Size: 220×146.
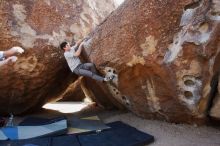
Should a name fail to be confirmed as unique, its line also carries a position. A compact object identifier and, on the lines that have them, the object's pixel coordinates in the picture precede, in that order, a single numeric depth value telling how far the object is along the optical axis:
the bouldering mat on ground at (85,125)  5.76
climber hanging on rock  6.28
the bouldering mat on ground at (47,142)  5.00
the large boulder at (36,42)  6.77
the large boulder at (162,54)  5.02
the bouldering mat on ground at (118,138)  5.01
